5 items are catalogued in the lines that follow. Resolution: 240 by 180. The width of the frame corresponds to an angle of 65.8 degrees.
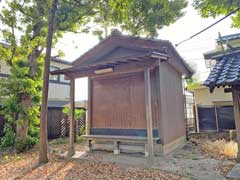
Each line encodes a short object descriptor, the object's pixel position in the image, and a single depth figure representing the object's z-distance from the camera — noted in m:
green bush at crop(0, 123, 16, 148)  8.14
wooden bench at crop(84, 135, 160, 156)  6.08
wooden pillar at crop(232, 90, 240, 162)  5.14
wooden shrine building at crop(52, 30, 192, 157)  6.22
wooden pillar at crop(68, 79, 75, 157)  6.69
